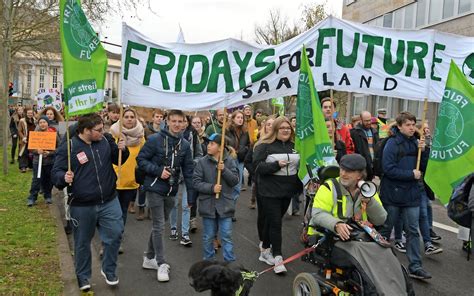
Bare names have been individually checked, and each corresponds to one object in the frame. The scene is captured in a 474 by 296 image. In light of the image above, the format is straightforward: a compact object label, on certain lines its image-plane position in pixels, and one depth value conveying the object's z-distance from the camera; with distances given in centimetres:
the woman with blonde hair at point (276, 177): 573
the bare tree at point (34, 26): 1242
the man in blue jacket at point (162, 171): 533
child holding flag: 549
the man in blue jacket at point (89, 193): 475
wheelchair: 381
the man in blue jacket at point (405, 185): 551
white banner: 577
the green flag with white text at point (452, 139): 485
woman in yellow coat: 625
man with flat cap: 416
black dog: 309
